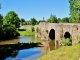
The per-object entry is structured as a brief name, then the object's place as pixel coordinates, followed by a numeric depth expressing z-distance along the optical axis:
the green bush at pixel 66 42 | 15.38
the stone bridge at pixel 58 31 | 15.64
